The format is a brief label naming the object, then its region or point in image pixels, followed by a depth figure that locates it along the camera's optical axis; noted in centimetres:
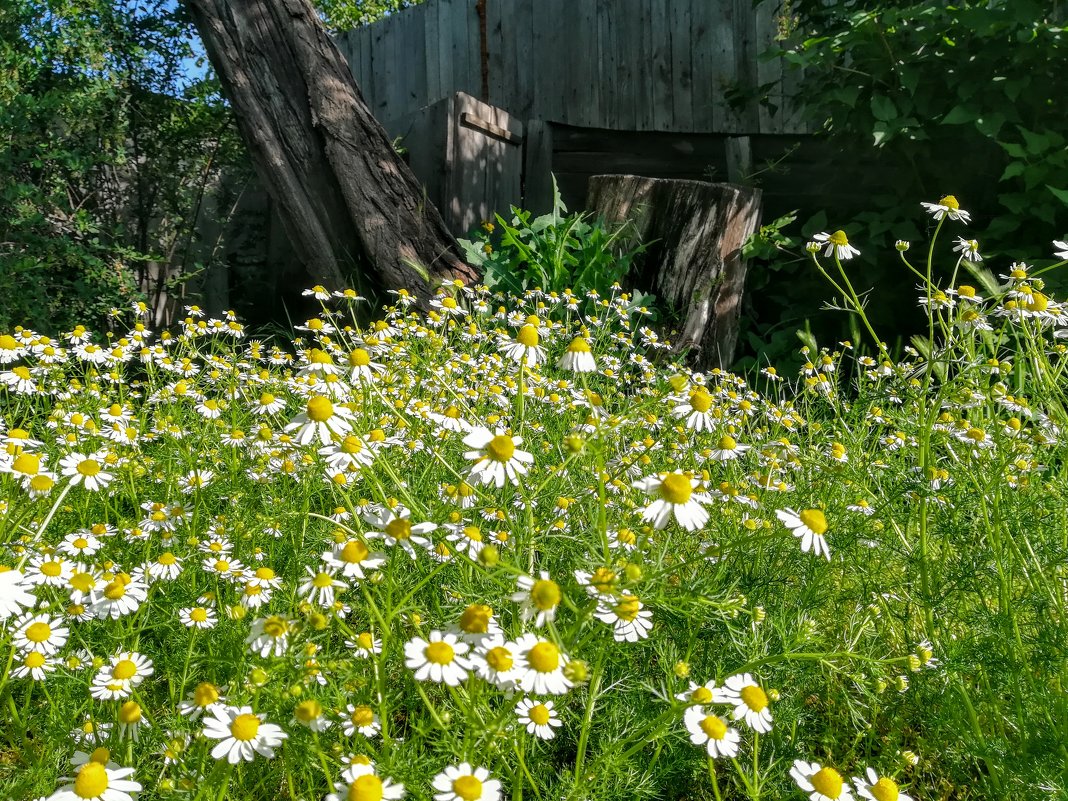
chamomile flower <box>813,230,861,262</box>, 54
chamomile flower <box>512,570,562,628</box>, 26
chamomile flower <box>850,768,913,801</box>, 30
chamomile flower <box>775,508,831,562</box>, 33
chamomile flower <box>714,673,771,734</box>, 30
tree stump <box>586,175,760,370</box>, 120
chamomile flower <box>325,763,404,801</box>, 25
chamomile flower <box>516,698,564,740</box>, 32
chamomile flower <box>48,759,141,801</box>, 26
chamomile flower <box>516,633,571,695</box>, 26
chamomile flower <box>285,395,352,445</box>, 32
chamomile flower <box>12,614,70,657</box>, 36
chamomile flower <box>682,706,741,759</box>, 30
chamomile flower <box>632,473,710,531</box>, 29
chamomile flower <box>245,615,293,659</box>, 27
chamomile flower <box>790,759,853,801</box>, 30
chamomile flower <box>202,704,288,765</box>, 27
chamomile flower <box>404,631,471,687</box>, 27
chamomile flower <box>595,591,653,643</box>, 26
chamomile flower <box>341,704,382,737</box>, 30
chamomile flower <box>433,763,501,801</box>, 25
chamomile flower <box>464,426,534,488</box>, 31
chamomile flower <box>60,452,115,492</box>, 42
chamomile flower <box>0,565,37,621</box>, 30
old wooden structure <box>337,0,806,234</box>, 150
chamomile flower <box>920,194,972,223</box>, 51
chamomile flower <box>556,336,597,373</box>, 37
